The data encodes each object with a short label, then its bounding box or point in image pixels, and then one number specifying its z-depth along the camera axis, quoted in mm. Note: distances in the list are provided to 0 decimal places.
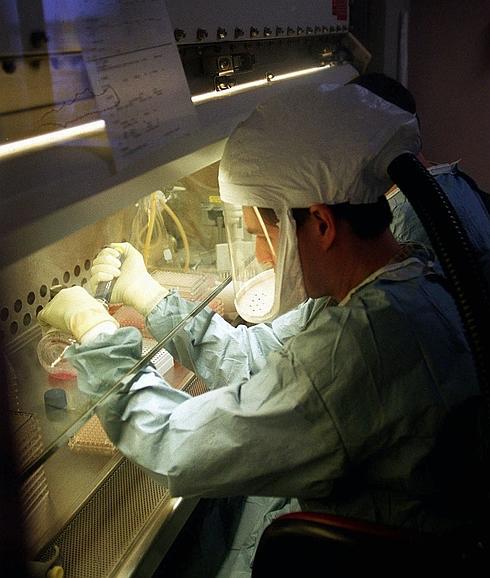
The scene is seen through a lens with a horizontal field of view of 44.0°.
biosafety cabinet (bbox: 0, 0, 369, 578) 831
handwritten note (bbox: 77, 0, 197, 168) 912
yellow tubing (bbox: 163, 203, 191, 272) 1750
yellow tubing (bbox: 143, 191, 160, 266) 1650
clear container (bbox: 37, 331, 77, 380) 1362
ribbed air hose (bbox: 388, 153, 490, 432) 978
